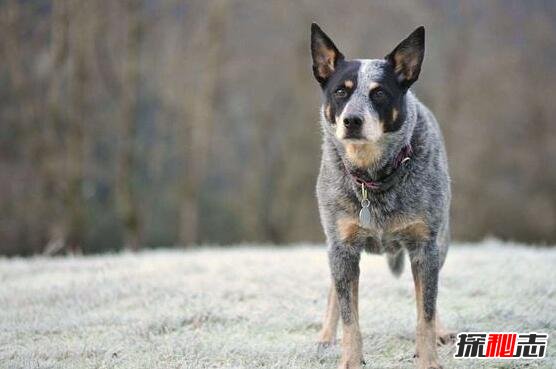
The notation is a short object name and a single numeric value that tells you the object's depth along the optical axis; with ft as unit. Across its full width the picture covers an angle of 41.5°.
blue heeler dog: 15.05
